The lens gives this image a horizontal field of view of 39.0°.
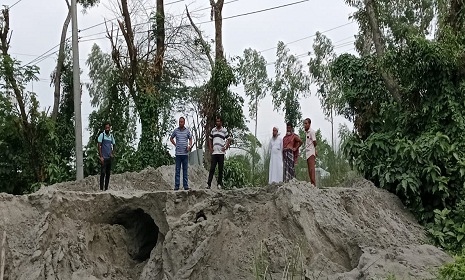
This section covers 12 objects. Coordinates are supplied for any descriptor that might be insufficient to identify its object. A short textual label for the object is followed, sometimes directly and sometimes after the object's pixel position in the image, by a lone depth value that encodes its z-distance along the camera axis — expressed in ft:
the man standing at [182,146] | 44.73
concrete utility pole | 55.88
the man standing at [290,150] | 43.68
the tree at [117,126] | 75.20
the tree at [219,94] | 75.00
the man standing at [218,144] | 44.04
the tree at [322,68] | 116.88
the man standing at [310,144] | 42.27
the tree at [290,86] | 121.70
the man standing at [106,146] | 45.98
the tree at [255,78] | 131.64
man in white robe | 44.42
